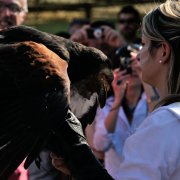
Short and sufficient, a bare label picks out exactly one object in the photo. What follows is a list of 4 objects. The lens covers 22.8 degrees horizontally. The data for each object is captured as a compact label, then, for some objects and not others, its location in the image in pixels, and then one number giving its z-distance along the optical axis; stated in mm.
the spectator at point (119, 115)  4039
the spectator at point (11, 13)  3971
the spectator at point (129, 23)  5516
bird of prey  2369
